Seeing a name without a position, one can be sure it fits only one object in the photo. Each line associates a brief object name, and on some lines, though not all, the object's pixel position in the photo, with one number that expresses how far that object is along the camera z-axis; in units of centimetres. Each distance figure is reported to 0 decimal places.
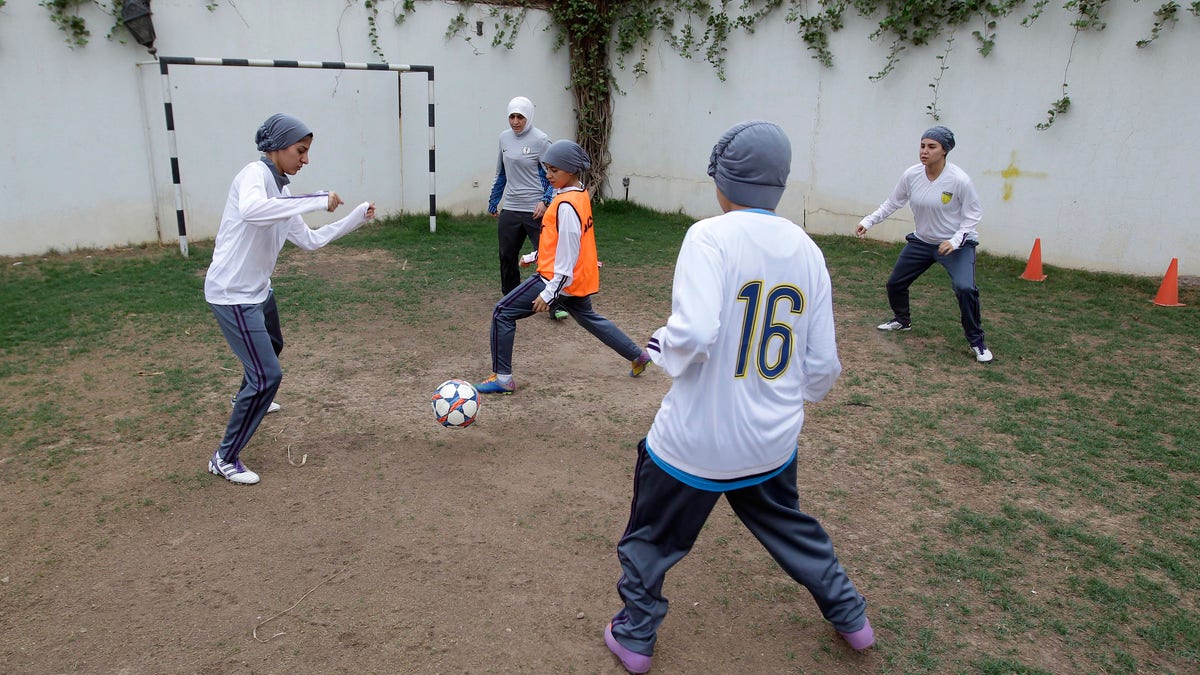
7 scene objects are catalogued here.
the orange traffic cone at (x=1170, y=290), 782
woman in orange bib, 518
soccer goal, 886
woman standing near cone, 641
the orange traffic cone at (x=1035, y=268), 877
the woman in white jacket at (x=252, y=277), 421
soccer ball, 477
